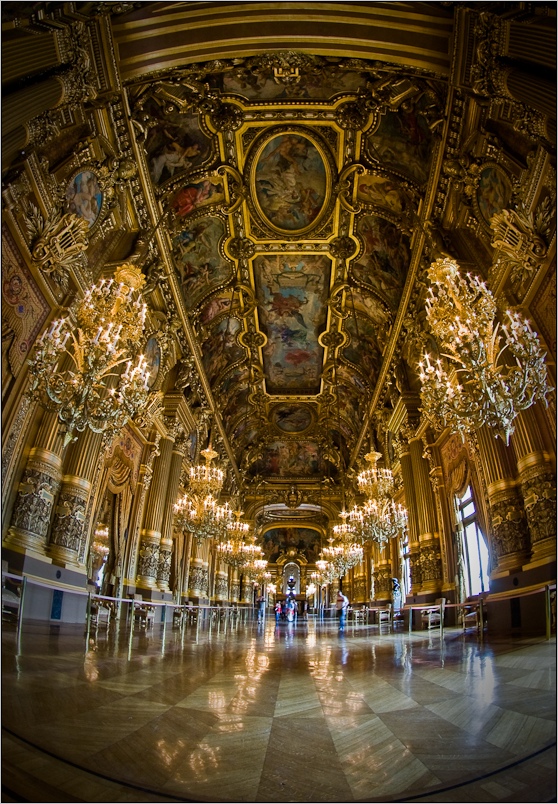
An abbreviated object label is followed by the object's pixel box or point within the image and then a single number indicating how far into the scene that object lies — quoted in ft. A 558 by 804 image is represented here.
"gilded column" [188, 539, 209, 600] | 55.78
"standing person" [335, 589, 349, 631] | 45.50
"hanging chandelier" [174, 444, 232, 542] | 38.52
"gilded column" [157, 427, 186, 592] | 41.29
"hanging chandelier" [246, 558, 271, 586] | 73.46
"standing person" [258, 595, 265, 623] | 79.03
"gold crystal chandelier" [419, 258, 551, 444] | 17.99
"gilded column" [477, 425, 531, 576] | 25.50
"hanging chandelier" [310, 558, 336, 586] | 78.43
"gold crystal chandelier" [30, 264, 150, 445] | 18.89
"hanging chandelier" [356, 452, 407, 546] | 38.37
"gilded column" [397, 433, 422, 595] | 44.15
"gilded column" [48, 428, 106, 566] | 25.64
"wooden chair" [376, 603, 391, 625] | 56.46
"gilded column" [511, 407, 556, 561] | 22.71
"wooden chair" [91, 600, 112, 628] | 32.92
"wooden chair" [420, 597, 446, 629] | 39.21
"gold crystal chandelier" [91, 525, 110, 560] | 34.72
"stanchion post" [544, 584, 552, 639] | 14.25
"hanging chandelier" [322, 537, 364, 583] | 57.16
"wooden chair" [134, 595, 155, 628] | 35.86
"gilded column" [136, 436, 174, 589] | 39.01
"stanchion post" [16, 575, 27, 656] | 14.14
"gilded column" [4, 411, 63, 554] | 23.18
